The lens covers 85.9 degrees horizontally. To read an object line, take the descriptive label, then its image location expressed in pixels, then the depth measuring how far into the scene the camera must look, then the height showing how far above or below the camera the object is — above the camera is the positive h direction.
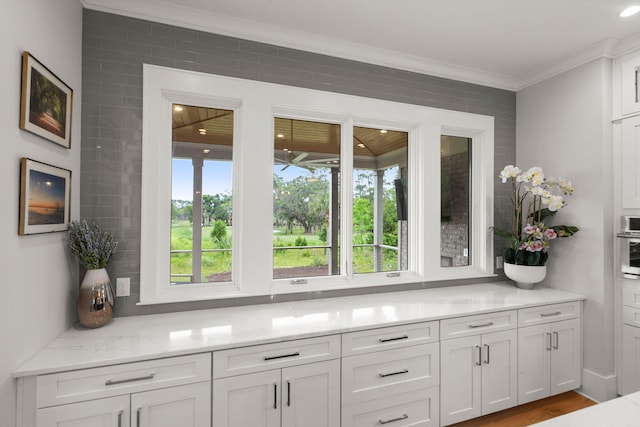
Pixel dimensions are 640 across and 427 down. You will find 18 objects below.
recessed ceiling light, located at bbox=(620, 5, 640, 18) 2.19 +1.36
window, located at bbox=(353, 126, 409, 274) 2.89 +0.15
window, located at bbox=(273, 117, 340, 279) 2.64 +0.15
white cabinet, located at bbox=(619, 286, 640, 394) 2.56 -0.92
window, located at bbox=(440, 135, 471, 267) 3.17 +0.18
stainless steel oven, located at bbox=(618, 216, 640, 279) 2.51 -0.20
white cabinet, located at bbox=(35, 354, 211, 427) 1.52 -0.85
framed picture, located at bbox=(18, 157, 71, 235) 1.50 +0.08
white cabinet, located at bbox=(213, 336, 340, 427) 1.78 -0.92
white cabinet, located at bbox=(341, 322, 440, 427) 2.05 -0.99
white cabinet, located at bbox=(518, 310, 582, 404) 2.57 -1.06
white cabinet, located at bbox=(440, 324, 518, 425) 2.31 -1.10
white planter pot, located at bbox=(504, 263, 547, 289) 2.90 -0.46
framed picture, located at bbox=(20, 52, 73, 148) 1.50 +0.54
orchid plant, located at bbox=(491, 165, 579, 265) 2.78 -0.01
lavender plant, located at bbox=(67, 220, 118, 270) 1.90 -0.18
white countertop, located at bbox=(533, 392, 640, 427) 0.96 -0.57
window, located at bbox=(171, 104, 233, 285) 2.36 +0.15
